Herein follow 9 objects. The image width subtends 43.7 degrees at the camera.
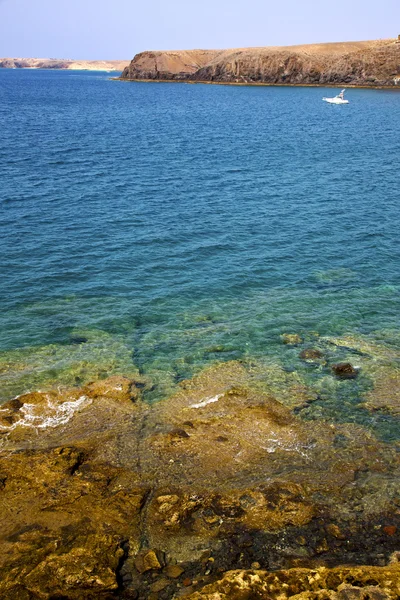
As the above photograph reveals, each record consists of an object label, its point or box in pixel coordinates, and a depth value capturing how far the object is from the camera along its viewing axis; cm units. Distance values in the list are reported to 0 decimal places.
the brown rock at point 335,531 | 1297
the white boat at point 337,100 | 12836
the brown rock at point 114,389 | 1936
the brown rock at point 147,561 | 1205
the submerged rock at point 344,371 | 2088
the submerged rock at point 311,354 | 2222
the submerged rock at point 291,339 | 2356
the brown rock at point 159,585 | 1152
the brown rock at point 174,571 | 1187
